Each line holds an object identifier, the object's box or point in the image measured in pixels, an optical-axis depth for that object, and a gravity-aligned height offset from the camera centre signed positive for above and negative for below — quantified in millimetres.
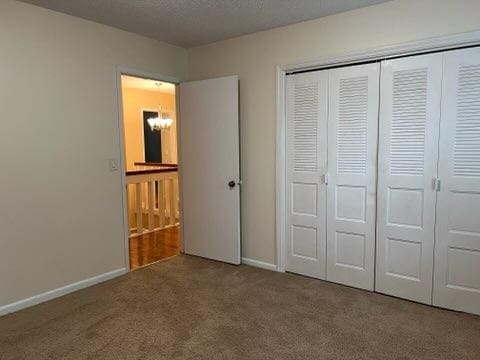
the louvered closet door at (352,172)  2889 -209
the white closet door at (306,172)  3137 -218
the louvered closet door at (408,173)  2609 -199
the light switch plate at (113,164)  3299 -133
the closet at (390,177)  2523 -236
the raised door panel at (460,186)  2459 -287
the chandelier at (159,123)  6906 +554
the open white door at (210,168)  3588 -199
